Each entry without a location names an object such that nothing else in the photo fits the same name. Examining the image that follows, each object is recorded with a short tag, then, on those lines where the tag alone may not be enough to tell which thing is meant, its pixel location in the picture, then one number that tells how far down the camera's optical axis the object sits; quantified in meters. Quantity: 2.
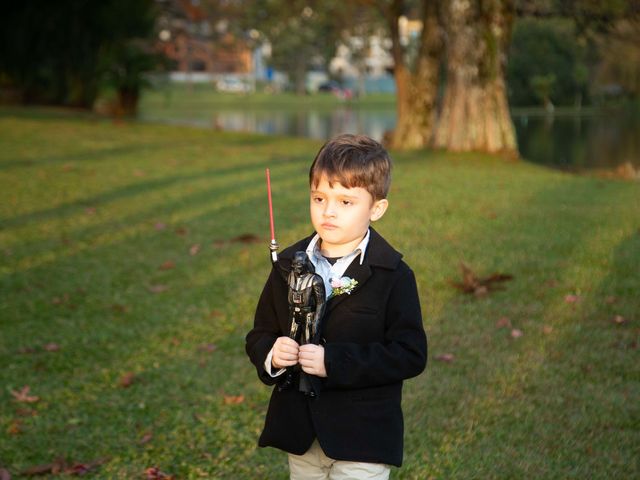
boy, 2.79
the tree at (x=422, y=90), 20.25
